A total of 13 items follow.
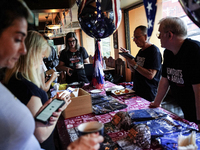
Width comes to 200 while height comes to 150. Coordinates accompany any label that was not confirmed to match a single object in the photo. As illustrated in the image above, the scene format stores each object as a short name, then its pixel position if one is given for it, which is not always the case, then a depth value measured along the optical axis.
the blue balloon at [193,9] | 0.77
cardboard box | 1.48
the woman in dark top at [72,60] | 3.10
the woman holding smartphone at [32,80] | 1.00
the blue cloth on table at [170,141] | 0.94
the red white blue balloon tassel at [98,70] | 2.45
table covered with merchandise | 0.96
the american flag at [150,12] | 1.13
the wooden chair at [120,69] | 3.86
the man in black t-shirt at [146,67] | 2.09
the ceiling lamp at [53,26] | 6.65
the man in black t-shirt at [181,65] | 1.35
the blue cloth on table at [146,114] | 1.28
